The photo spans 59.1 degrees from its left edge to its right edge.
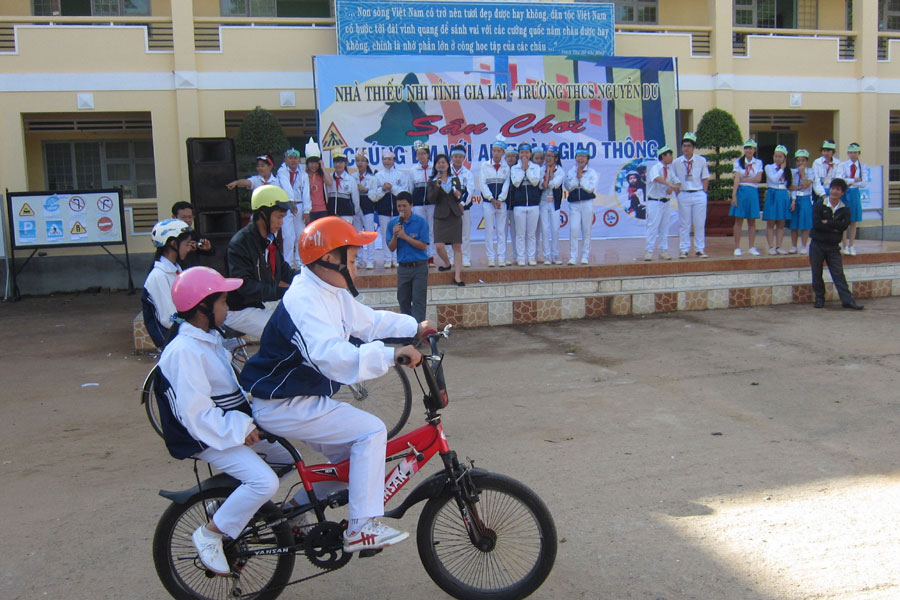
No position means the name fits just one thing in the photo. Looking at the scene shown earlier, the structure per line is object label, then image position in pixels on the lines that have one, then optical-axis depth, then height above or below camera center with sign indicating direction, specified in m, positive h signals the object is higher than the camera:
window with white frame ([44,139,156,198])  17.56 +1.26
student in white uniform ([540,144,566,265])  11.77 +0.08
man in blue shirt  9.20 -0.49
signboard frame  14.51 -0.32
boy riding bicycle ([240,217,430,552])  3.36 -0.70
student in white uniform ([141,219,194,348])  6.21 -0.48
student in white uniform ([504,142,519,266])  11.70 +0.11
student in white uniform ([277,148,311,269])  11.86 +0.25
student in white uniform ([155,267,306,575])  3.39 -0.84
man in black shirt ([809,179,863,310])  10.89 -0.58
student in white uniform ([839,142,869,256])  12.84 +0.26
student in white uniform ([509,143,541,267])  11.57 +0.10
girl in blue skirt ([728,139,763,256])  12.36 +0.22
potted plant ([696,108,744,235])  17.16 +1.24
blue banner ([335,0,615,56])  15.43 +3.60
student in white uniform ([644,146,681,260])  11.65 +0.09
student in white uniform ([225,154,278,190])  11.25 +0.55
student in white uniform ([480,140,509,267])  11.66 +0.17
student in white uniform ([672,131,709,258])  11.87 +0.23
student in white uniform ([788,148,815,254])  12.66 +0.03
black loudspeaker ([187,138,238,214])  11.88 +0.66
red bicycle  3.49 -1.41
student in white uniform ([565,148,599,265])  11.56 +0.08
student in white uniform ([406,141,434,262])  12.01 +0.43
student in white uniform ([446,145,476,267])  11.23 +0.51
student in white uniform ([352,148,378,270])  12.27 +0.10
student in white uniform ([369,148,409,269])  12.25 +0.39
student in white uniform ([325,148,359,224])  12.10 +0.32
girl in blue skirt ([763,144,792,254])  12.59 +0.14
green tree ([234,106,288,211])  15.40 +1.55
